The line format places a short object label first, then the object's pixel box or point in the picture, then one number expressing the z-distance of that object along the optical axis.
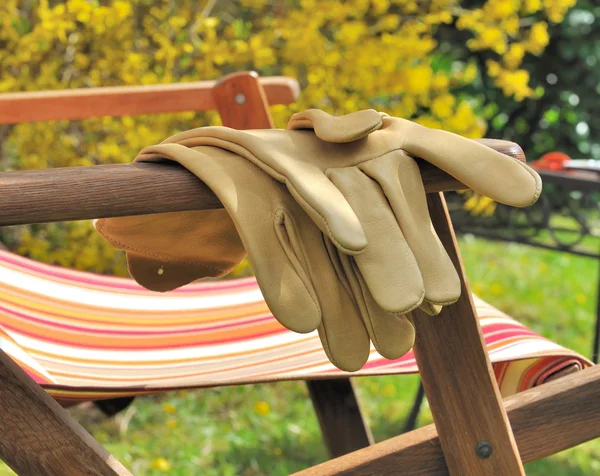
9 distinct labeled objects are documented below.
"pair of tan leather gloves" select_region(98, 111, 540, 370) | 1.53
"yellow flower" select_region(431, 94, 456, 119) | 4.81
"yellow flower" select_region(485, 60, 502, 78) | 5.07
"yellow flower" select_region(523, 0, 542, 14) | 4.81
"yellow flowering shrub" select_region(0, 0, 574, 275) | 4.57
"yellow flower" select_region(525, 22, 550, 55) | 4.91
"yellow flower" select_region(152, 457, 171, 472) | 3.78
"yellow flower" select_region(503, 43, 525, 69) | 5.04
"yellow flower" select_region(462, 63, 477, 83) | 5.11
